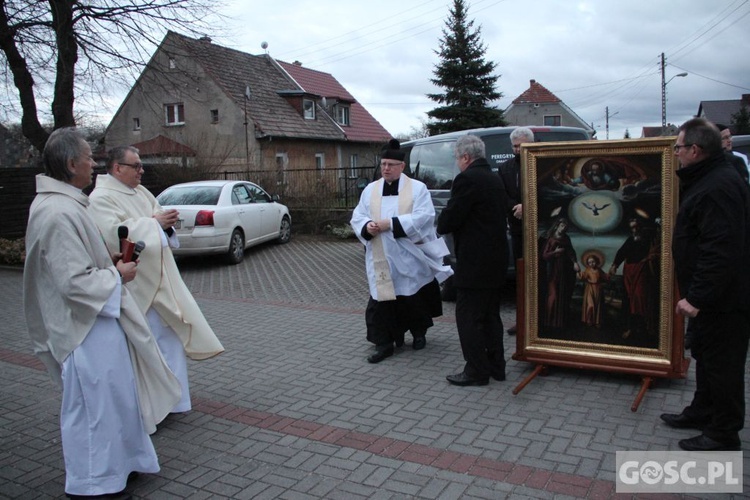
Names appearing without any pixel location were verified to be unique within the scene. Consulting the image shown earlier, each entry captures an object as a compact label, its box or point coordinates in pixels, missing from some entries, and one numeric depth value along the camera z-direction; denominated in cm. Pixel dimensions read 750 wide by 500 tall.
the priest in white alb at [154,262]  430
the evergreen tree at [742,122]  4369
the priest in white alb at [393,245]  591
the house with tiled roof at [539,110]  5819
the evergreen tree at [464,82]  3475
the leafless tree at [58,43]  1453
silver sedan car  1179
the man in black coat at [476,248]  502
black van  795
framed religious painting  470
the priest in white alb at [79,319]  331
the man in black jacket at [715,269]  355
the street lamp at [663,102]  3857
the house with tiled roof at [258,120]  3016
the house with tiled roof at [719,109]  6208
